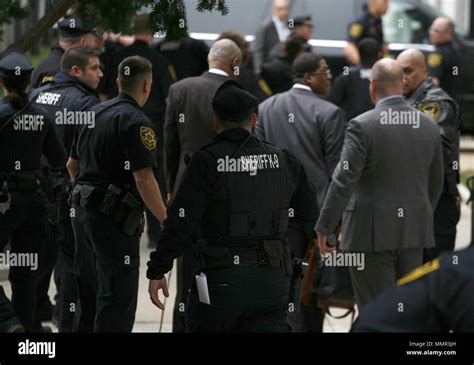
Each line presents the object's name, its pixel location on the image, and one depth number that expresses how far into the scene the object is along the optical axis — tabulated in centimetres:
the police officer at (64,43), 1237
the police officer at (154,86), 1327
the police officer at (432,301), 543
